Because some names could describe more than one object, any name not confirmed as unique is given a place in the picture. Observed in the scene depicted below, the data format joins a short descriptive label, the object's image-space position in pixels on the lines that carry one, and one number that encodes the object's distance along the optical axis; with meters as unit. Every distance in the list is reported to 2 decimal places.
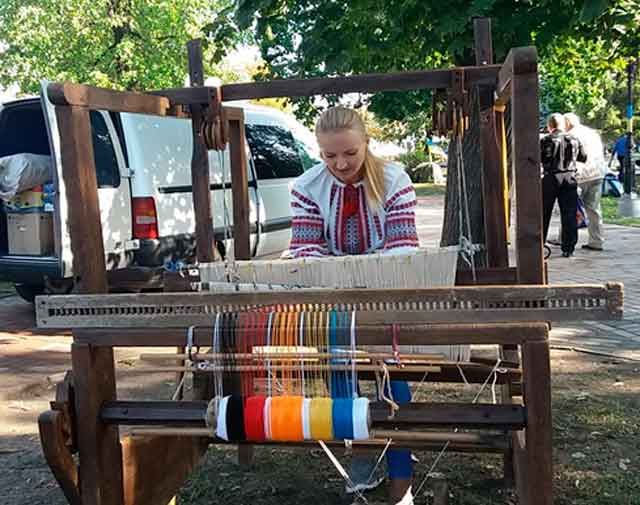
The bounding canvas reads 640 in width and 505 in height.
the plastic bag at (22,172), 6.45
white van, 6.06
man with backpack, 8.85
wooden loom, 1.84
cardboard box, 6.59
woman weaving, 2.58
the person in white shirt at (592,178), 9.26
